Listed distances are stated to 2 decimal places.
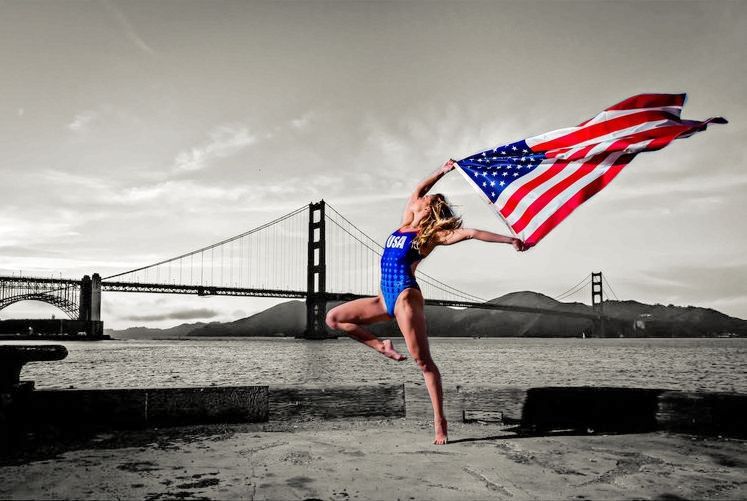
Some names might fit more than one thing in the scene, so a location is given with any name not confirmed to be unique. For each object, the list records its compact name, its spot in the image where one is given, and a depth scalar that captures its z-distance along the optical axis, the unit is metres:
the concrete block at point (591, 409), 5.02
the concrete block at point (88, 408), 4.79
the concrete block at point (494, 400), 5.29
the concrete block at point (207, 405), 5.11
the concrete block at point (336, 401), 5.45
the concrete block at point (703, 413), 4.67
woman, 4.25
